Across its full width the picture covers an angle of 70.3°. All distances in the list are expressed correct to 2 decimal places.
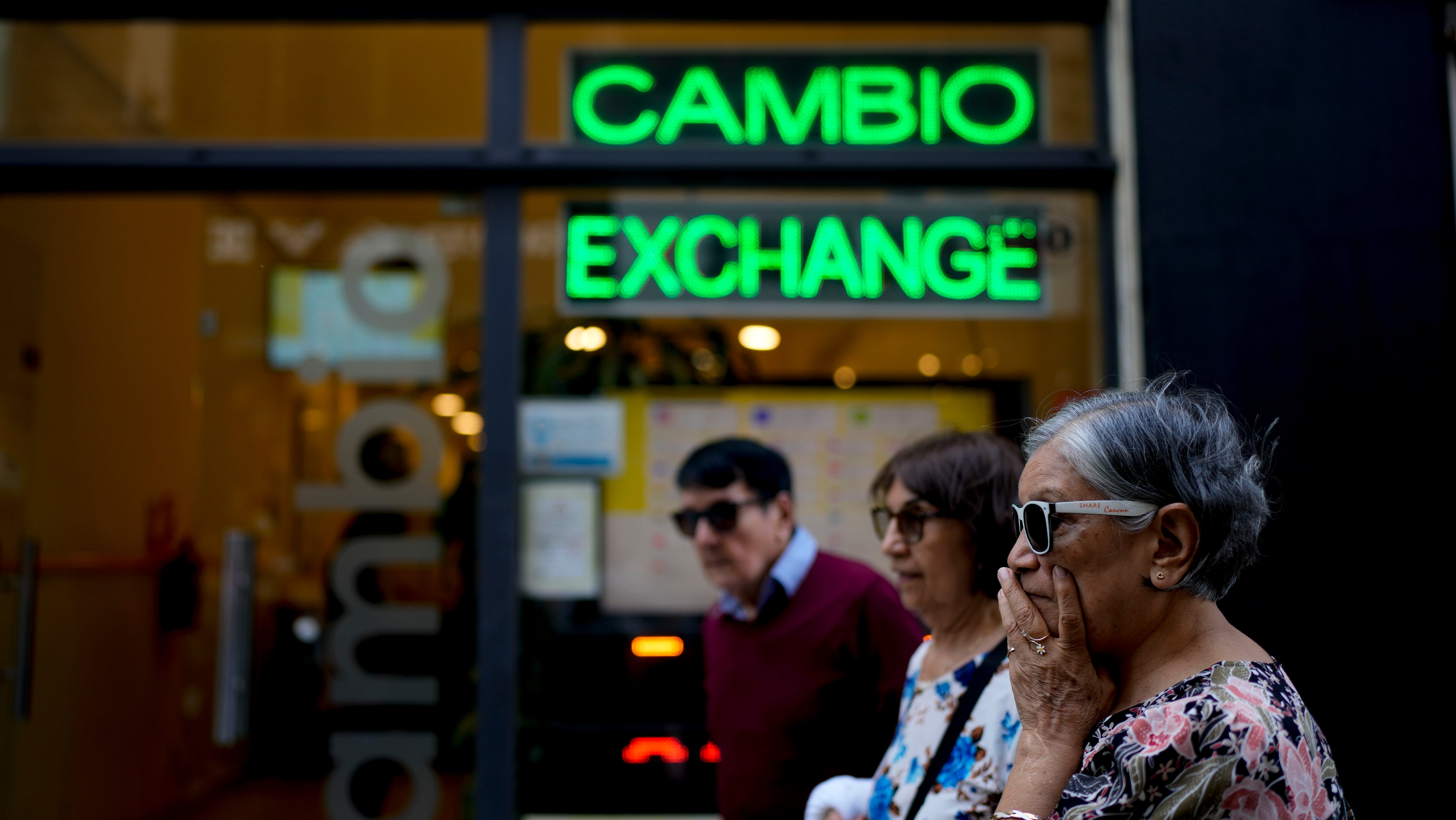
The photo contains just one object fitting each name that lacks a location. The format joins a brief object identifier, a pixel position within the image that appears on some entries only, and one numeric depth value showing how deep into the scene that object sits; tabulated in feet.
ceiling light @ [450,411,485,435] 12.37
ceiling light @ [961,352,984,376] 12.75
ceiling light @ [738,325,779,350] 12.59
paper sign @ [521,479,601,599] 12.27
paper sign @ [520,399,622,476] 12.34
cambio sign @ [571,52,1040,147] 12.21
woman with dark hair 5.52
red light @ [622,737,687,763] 12.56
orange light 12.81
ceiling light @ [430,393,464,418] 12.55
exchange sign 12.23
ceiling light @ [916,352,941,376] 12.82
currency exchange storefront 12.09
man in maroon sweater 8.07
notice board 12.92
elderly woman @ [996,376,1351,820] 4.01
